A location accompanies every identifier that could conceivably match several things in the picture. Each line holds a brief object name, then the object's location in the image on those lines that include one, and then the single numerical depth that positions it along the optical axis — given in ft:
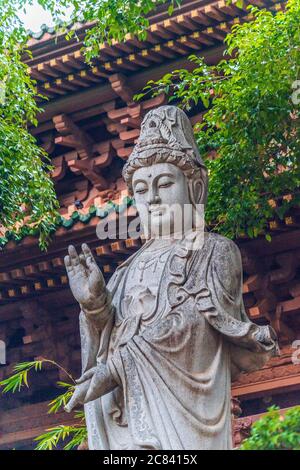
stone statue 24.77
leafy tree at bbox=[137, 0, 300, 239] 36.29
